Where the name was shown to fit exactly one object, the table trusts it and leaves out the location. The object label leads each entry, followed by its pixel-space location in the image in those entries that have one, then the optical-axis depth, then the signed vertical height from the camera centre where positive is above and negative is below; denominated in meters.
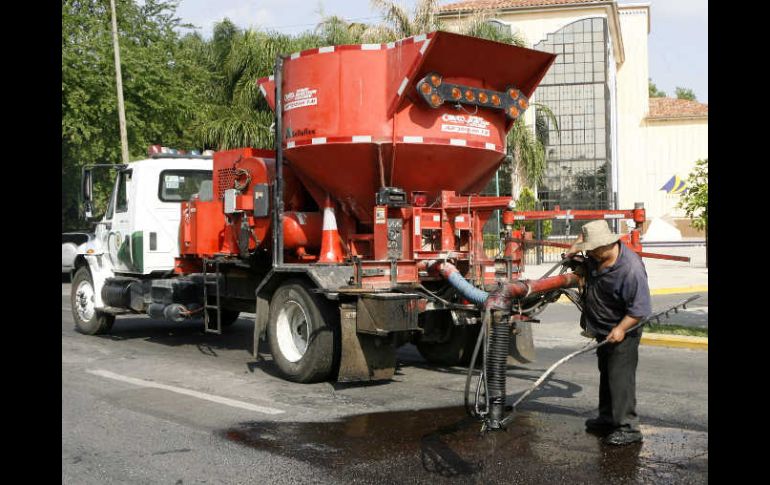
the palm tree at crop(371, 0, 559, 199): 24.81 +5.86
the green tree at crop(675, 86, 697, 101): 89.57 +13.98
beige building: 39.16 +6.40
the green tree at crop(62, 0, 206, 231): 27.33 +4.74
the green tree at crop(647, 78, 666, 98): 81.74 +13.08
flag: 46.92 +2.08
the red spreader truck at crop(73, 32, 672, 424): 7.99 +0.20
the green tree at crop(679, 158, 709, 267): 19.92 +0.65
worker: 5.85 -0.68
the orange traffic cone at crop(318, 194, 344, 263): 8.95 -0.19
